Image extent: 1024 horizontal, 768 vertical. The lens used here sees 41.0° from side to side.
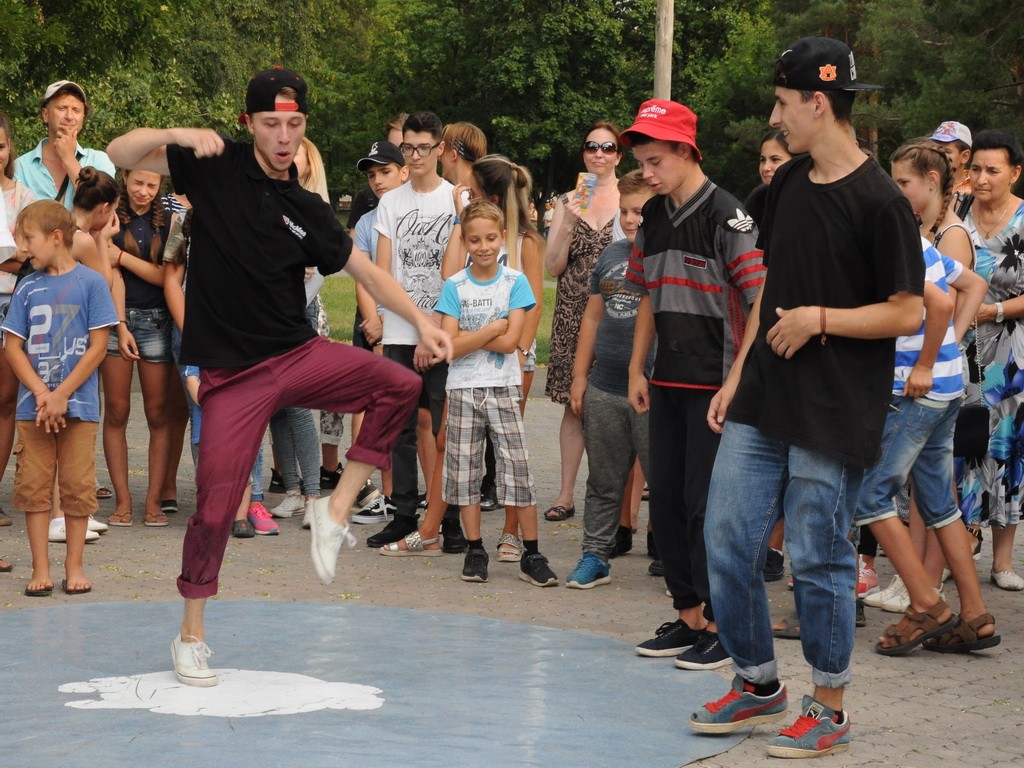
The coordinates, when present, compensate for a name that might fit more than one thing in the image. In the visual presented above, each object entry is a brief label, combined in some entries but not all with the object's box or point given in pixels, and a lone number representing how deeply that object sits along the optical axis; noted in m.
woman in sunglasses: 8.55
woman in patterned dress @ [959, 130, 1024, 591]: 7.21
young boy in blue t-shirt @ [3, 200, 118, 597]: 6.74
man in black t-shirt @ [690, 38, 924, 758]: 4.38
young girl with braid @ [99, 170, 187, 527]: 8.32
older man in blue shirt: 8.59
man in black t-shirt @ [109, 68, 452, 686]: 5.13
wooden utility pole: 20.41
